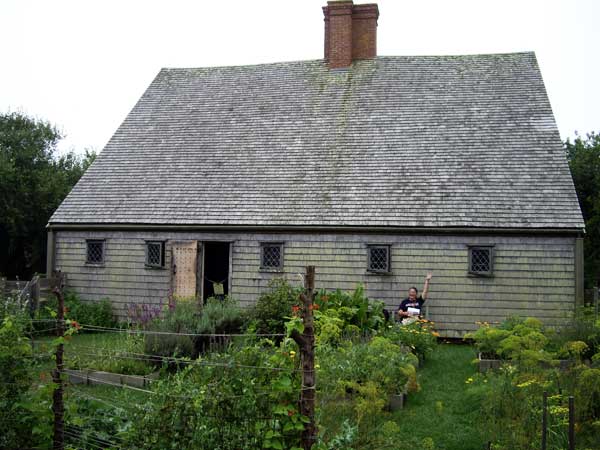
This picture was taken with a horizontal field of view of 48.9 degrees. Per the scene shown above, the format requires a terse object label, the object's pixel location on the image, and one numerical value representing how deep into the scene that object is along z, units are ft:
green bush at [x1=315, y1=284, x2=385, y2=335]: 41.55
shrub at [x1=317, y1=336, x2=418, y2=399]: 27.48
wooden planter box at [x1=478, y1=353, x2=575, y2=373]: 35.80
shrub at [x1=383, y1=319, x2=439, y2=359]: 37.81
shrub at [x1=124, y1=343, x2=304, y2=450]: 17.93
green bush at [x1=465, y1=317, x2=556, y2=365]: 28.07
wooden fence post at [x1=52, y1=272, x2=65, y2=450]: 21.54
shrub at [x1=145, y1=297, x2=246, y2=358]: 36.01
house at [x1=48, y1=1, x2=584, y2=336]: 51.60
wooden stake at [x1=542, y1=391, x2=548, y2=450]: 17.97
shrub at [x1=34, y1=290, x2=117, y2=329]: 56.95
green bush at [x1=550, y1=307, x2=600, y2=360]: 33.32
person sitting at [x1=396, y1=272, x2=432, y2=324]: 47.34
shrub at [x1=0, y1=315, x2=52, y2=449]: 21.71
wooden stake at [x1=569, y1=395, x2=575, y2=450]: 17.29
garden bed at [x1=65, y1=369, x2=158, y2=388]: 32.78
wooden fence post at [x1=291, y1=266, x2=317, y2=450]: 17.33
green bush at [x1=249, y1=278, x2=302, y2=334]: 40.98
